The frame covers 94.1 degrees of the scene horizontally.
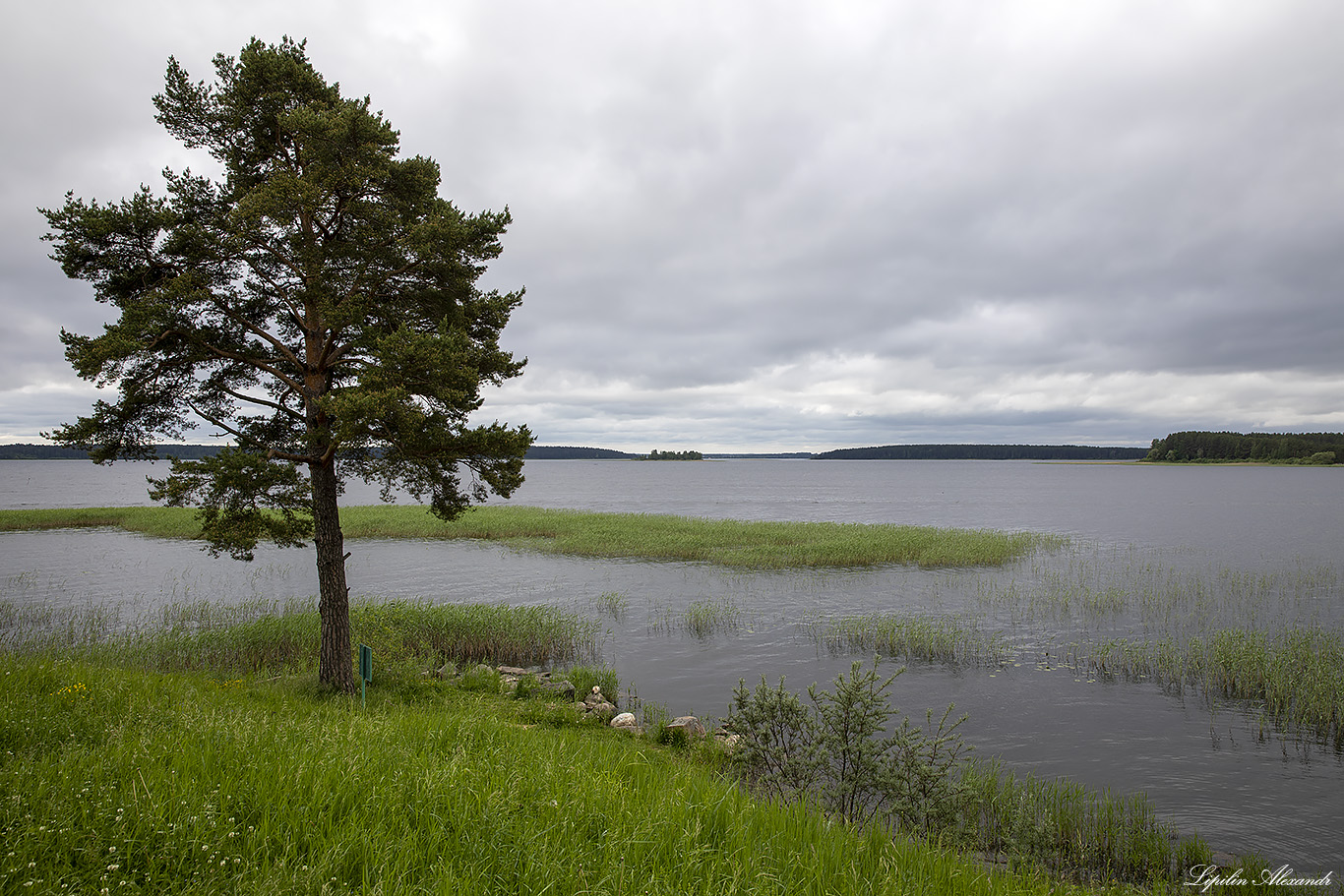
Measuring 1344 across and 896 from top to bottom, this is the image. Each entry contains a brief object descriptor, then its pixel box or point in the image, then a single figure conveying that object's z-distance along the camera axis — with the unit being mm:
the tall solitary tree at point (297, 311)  11133
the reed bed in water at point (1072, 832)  8922
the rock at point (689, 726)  12407
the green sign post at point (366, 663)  11672
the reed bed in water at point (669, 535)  36688
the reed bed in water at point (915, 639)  19808
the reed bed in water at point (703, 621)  22875
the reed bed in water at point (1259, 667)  14359
